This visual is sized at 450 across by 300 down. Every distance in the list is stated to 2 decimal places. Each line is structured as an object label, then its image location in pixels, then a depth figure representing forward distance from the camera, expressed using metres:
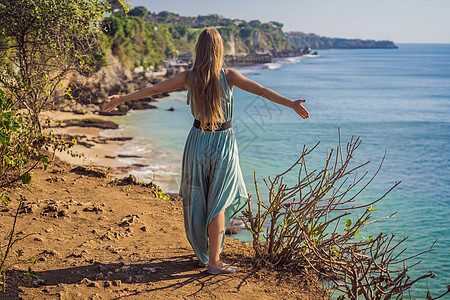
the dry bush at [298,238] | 3.54
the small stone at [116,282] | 3.10
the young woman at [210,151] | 3.16
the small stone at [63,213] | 4.38
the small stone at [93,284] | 3.03
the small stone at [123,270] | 3.32
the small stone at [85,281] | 3.06
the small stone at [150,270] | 3.37
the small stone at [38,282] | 2.96
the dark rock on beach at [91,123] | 20.00
